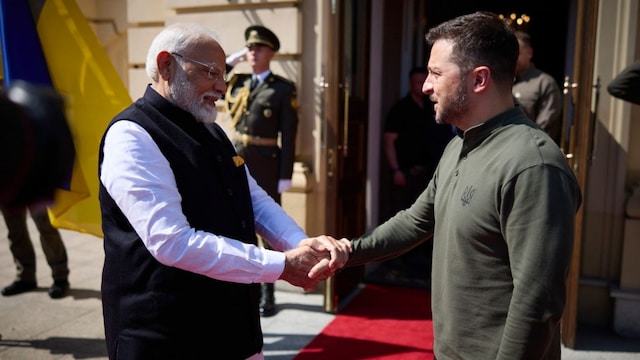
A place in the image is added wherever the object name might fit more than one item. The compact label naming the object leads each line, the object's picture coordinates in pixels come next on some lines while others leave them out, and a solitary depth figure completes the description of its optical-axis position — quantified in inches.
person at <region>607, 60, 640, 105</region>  134.3
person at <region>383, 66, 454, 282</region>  224.5
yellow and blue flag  134.4
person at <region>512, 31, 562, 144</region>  178.9
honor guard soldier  185.3
